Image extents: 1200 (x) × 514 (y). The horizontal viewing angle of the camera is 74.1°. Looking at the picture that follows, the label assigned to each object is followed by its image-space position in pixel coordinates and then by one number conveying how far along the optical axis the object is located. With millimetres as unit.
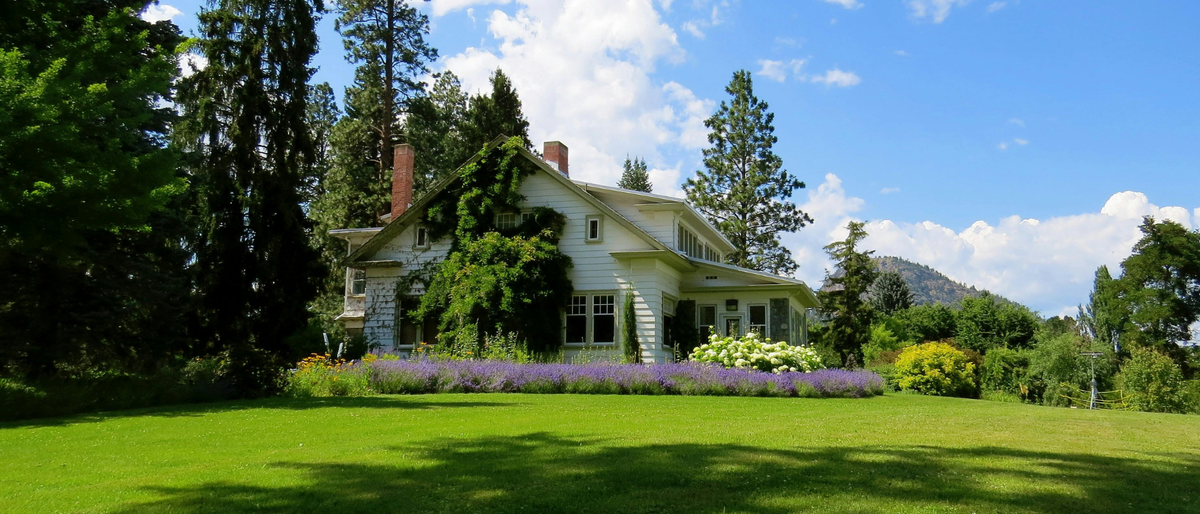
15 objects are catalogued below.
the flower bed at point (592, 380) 16609
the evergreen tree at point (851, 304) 41031
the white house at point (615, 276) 24562
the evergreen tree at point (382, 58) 39938
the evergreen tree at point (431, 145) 40531
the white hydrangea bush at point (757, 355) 20266
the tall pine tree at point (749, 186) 47656
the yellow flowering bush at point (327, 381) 15391
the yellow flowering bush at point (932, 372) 23484
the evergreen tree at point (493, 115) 40688
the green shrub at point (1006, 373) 29508
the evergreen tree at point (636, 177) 68750
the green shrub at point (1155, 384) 21078
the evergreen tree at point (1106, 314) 48000
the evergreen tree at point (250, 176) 22328
